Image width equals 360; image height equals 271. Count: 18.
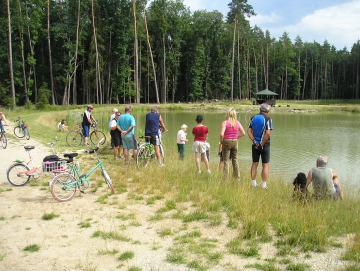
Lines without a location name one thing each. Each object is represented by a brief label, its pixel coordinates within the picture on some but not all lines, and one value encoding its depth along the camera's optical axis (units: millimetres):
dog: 5960
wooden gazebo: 46388
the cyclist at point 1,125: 12318
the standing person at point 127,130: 9094
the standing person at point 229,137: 7384
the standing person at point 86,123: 12820
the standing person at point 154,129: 9117
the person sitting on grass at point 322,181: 5980
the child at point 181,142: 10109
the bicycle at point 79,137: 13438
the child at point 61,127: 17562
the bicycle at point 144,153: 9289
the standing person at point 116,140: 10202
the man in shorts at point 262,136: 6840
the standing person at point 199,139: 8484
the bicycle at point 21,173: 7271
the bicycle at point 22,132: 13809
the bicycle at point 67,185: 6273
